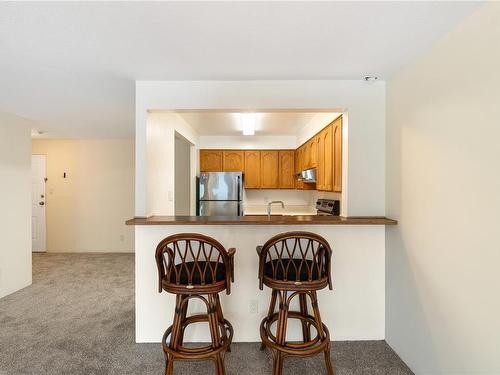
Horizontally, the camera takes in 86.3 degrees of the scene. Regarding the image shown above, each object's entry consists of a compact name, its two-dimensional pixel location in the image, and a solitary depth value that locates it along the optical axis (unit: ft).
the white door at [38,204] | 16.22
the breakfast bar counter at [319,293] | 7.27
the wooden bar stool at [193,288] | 5.51
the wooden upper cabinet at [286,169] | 16.29
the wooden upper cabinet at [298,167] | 15.15
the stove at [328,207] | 10.57
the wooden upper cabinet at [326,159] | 9.64
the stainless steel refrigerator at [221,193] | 15.10
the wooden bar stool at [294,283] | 5.58
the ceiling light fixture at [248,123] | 11.44
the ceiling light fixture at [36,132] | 13.58
